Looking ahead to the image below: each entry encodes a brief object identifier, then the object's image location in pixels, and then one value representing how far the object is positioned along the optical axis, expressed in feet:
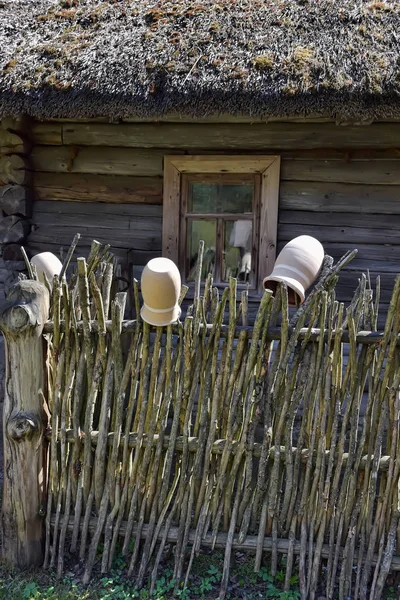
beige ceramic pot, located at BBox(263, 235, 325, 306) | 9.29
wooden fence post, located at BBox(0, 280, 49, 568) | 8.95
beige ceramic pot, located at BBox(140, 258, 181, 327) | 8.68
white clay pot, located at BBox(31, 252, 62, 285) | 10.84
